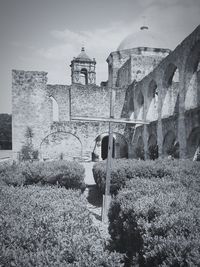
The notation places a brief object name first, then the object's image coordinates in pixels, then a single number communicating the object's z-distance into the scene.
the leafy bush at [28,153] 17.94
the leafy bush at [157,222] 2.22
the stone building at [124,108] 11.67
